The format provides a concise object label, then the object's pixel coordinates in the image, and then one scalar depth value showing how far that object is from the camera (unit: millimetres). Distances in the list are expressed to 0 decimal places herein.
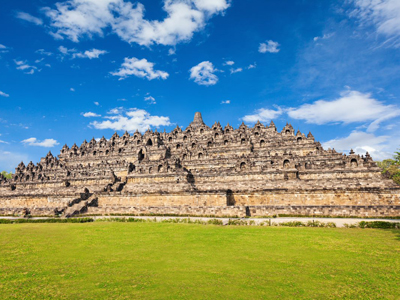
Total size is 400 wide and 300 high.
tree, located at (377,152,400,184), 53619
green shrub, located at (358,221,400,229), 17547
